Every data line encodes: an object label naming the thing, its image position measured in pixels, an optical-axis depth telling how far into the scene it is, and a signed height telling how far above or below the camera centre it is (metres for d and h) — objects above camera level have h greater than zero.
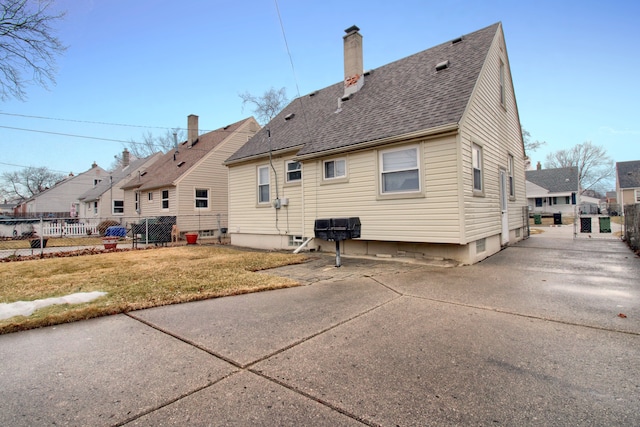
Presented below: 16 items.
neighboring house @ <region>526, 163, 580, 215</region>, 41.41 +2.36
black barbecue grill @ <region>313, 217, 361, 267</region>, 7.17 -0.40
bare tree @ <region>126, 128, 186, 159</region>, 37.88 +9.32
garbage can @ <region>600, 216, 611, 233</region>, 15.31 -0.98
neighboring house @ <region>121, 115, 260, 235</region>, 18.05 +2.08
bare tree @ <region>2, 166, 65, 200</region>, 61.06 +7.88
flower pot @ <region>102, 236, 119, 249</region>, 12.27 -1.00
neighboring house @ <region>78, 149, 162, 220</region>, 28.41 +2.32
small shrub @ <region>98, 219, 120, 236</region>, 22.17 -0.54
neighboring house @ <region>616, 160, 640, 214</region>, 40.16 +3.28
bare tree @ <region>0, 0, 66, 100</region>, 9.39 +5.58
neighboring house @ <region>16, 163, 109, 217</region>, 43.12 +3.55
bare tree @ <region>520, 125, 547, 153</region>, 31.83 +6.76
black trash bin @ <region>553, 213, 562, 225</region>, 23.83 -0.96
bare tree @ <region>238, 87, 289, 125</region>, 25.89 +9.36
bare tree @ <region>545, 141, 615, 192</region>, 54.91 +8.11
